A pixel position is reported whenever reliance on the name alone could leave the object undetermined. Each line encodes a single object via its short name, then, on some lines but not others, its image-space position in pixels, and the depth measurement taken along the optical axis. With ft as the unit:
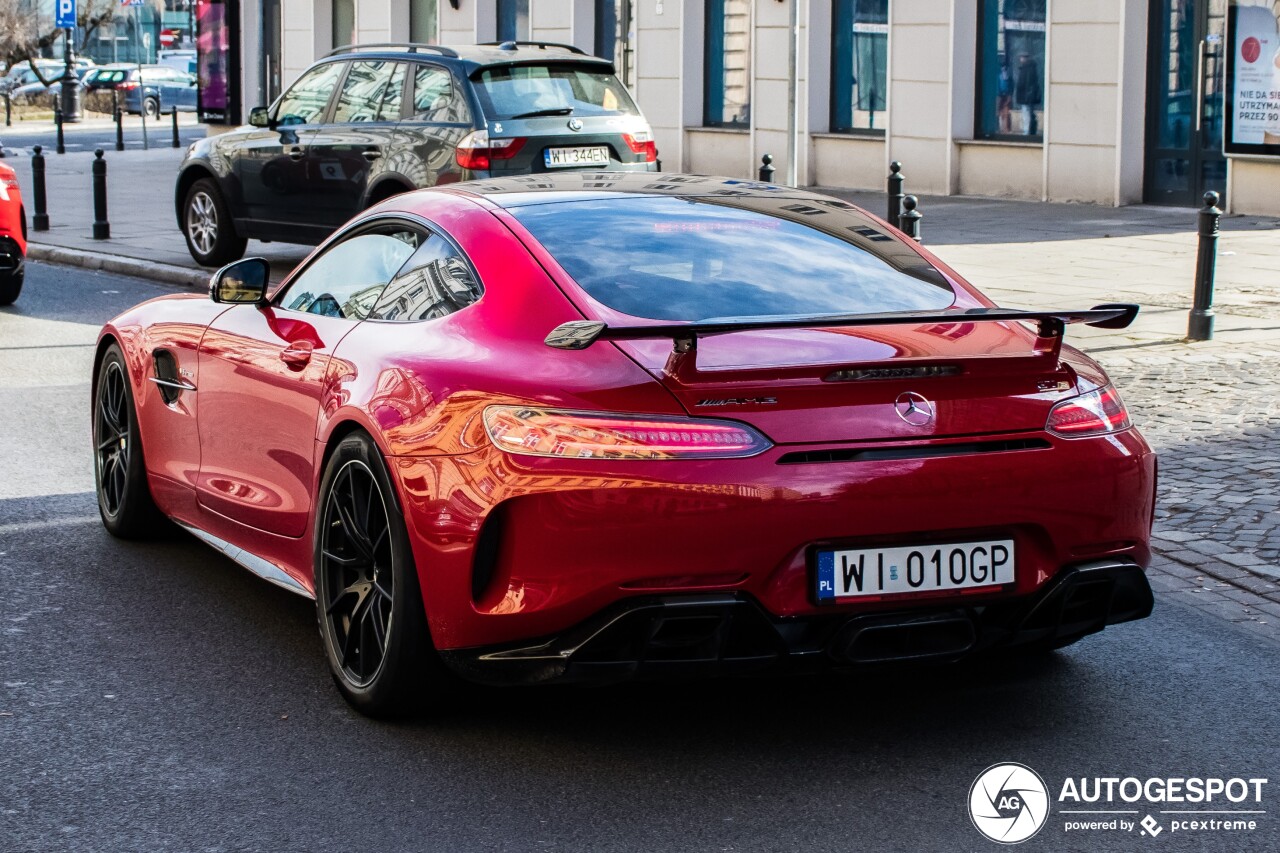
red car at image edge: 46.26
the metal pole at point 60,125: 114.79
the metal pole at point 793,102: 49.57
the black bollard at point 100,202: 60.49
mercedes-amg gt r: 14.32
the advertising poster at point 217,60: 112.06
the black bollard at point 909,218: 41.34
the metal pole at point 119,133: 121.60
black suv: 46.91
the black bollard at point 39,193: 64.49
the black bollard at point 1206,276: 38.29
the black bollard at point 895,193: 45.42
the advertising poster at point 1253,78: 62.18
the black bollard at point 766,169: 49.14
